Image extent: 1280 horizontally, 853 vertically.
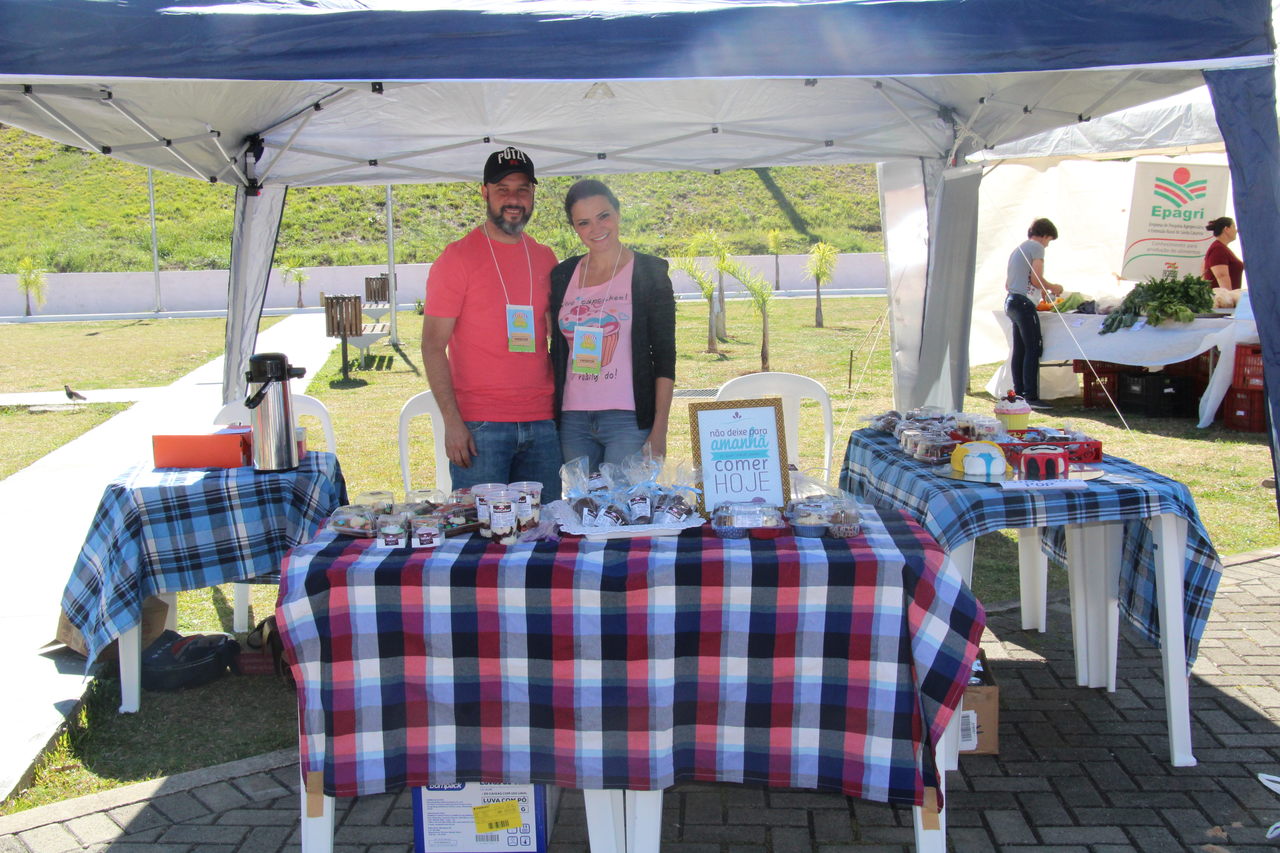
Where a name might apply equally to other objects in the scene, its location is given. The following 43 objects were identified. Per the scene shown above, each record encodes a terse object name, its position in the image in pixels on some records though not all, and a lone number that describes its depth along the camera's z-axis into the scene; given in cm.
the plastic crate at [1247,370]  809
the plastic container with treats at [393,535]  255
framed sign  274
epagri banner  1086
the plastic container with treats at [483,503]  261
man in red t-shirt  345
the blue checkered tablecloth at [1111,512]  296
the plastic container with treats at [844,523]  256
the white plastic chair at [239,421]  448
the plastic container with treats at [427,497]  289
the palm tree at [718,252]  1587
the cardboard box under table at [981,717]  312
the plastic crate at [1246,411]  817
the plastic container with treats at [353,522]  265
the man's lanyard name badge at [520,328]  348
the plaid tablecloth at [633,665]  242
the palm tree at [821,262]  1759
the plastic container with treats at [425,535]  255
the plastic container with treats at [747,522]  256
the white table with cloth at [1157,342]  829
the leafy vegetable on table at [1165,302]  865
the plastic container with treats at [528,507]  263
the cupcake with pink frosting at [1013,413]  373
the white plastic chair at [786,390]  471
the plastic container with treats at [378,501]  279
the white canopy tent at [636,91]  281
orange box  374
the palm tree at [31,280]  2566
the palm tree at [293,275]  2534
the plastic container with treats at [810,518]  259
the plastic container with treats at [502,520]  256
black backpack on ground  385
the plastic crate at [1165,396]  901
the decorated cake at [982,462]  314
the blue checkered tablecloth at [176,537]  351
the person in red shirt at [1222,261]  942
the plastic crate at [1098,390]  969
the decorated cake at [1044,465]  313
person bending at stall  947
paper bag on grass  385
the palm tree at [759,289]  1417
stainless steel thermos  355
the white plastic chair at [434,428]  444
